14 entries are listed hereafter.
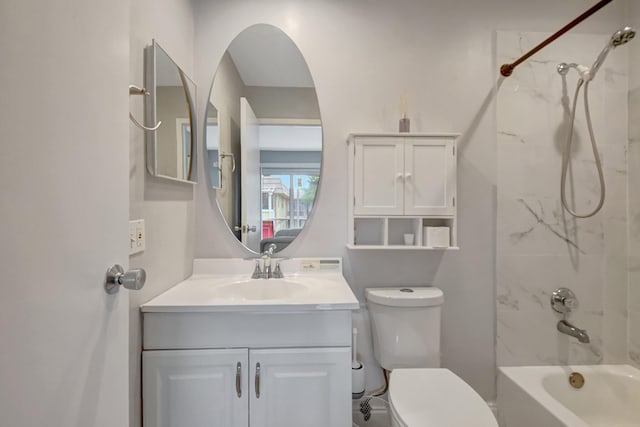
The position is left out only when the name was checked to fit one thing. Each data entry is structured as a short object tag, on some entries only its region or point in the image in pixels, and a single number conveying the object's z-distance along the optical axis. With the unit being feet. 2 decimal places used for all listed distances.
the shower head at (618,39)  4.13
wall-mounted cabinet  4.94
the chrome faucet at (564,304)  5.28
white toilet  3.80
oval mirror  5.31
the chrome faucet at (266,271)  5.03
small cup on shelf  5.20
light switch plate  3.42
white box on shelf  4.96
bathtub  4.89
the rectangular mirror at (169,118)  3.80
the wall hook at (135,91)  3.26
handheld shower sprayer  4.94
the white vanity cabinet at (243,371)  3.68
